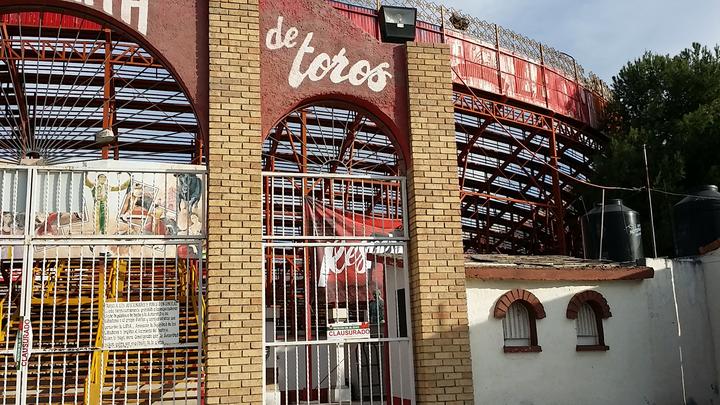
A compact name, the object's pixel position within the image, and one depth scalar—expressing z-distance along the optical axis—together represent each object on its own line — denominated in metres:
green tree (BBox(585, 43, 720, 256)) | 25.17
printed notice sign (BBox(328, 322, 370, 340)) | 8.48
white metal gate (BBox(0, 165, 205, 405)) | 7.72
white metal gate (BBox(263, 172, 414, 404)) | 8.55
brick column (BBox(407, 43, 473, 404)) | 8.62
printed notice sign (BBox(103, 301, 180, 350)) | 7.81
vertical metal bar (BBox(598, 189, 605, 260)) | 15.81
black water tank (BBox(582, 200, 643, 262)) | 15.54
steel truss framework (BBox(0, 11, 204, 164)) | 19.59
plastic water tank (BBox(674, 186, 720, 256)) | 15.20
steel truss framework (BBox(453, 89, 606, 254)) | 25.09
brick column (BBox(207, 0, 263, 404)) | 7.82
